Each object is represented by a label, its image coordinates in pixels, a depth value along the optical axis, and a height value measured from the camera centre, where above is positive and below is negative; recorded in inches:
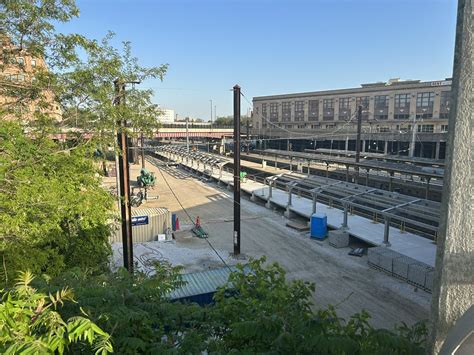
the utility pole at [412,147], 1759.6 -83.4
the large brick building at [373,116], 2193.7 +124.5
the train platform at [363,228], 674.2 -234.2
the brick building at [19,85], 312.2 +42.4
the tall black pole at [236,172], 722.8 -91.5
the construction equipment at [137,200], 1161.7 -239.4
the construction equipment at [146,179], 1424.5 -201.1
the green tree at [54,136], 277.6 -5.7
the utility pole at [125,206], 450.5 -110.0
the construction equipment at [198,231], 853.2 -256.4
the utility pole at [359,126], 1469.2 +21.5
